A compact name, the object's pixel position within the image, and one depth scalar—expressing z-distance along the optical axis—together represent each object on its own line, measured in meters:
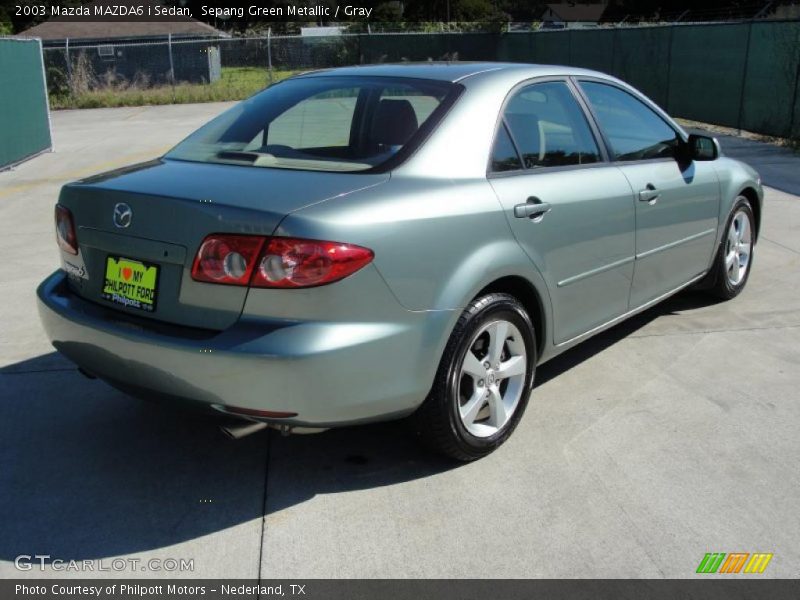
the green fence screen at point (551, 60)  14.79
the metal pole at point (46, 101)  14.19
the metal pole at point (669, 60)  18.62
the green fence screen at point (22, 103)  12.16
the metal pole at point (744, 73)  15.33
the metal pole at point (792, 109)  13.66
